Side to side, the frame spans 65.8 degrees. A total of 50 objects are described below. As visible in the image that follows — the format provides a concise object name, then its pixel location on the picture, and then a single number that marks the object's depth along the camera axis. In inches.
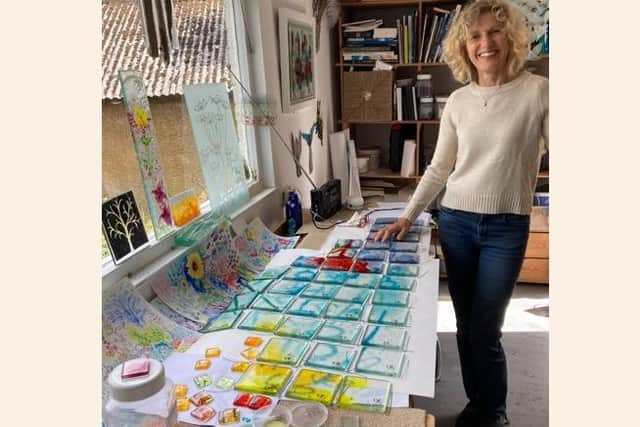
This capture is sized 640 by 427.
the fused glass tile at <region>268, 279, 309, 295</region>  57.7
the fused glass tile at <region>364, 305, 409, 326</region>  49.9
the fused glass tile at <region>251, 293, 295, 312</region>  53.9
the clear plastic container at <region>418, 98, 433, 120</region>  127.1
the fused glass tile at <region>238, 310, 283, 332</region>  49.8
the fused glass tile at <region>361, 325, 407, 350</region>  45.9
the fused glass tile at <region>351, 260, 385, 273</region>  62.4
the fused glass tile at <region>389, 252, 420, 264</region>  64.6
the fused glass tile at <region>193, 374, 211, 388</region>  41.0
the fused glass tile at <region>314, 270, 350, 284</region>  60.1
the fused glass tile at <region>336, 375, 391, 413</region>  37.6
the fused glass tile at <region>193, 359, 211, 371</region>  43.5
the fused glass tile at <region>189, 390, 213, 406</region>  38.6
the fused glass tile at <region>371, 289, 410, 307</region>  53.8
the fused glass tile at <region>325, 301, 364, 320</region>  51.3
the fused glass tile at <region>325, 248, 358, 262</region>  68.2
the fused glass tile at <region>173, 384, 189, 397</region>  39.6
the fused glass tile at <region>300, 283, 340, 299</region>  56.2
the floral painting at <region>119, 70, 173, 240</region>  54.6
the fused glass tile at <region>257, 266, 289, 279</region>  62.7
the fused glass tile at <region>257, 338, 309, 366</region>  43.9
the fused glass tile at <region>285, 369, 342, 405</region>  38.7
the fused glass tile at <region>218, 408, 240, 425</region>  36.3
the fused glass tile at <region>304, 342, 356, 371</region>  43.1
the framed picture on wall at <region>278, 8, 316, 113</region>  89.0
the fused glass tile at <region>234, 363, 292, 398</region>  39.8
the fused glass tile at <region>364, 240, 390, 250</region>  70.4
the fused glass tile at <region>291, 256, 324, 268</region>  65.3
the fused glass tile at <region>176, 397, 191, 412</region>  37.9
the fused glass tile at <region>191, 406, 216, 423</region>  36.8
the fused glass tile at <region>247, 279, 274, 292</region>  59.3
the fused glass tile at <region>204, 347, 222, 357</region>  45.5
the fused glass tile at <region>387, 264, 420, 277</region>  60.9
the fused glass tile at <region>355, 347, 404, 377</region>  42.0
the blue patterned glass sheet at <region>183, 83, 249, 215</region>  66.6
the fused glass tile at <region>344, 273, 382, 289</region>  58.4
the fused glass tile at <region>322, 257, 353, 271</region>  63.9
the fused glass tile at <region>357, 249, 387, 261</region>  66.4
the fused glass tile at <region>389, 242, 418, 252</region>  68.8
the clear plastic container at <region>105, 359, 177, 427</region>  29.9
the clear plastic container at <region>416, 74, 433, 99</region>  126.4
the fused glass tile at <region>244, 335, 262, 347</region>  46.8
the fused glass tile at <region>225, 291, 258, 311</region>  55.1
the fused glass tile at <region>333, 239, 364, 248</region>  72.1
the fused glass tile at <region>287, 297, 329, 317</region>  52.2
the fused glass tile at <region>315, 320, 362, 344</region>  47.1
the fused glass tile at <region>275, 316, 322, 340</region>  48.1
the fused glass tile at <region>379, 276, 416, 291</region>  57.4
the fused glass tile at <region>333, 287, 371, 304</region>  54.7
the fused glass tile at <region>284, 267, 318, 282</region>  61.3
